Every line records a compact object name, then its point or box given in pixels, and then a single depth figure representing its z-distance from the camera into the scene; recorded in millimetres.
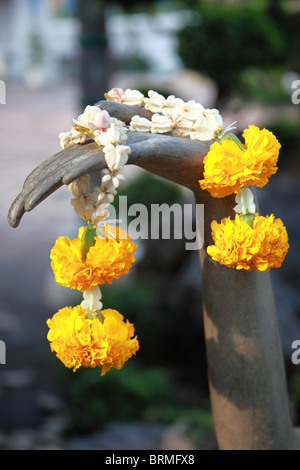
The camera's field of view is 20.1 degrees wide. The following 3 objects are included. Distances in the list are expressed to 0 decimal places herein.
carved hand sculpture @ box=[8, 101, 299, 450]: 551
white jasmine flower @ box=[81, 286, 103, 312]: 541
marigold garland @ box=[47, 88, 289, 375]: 524
